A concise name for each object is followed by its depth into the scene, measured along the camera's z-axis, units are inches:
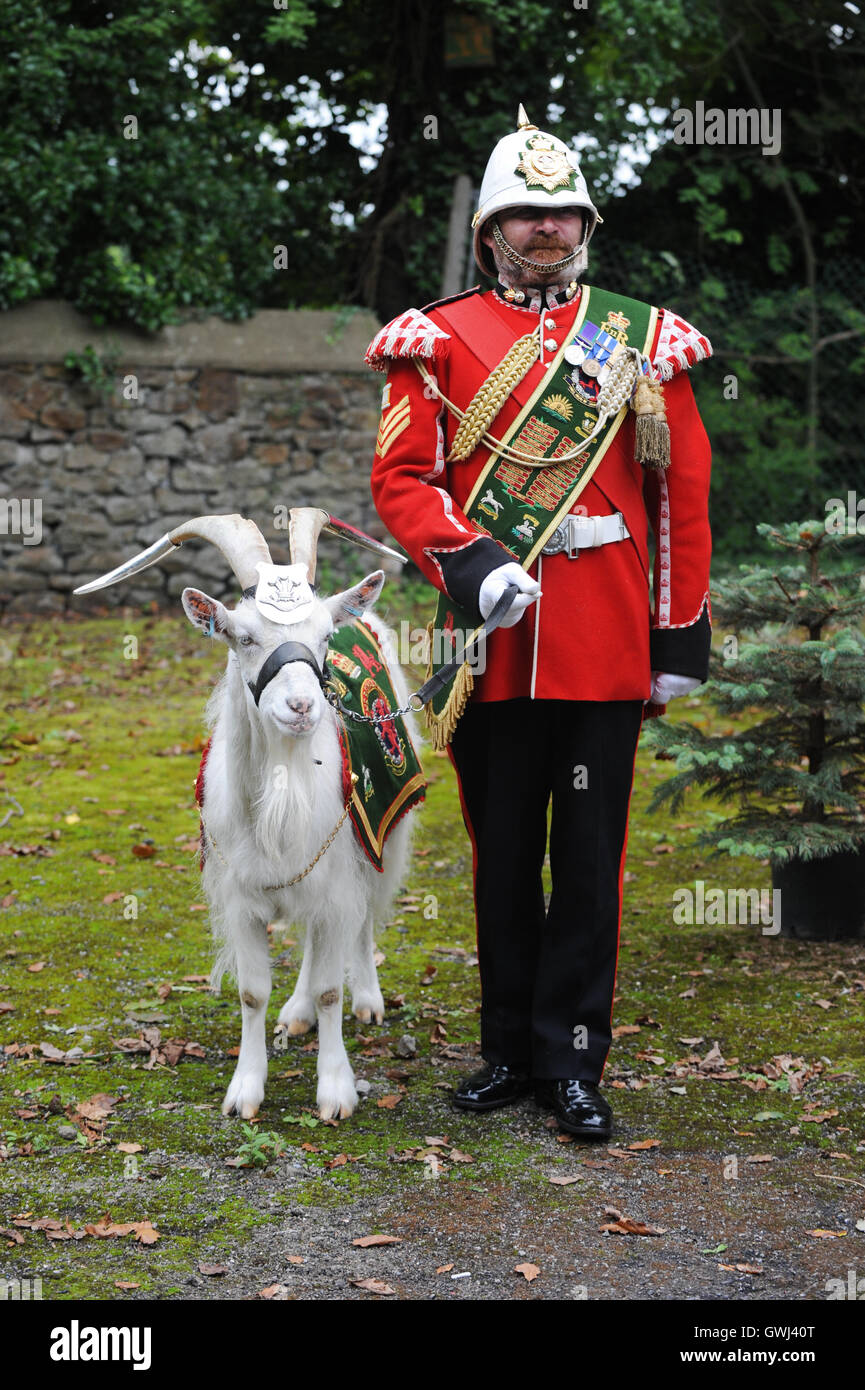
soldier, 135.0
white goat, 129.2
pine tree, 180.2
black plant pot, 191.3
